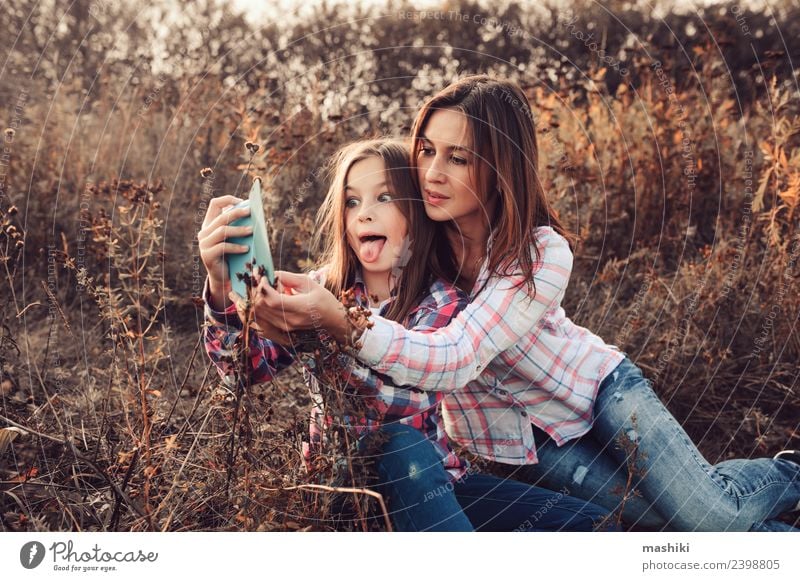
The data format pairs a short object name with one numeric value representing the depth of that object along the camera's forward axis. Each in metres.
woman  1.79
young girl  1.80
